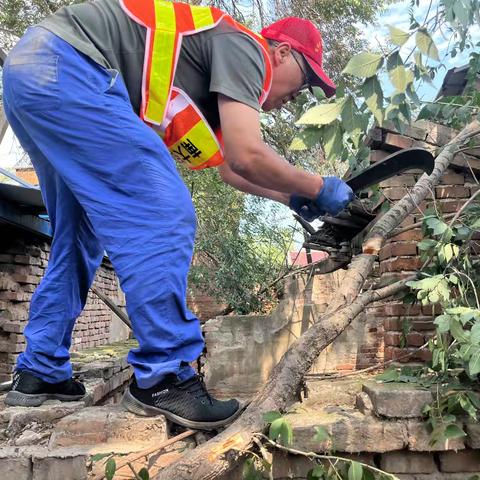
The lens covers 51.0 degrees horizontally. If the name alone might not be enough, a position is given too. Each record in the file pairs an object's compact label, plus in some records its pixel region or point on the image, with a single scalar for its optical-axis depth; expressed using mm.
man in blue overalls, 1639
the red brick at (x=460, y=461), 1947
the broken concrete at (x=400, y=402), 1916
